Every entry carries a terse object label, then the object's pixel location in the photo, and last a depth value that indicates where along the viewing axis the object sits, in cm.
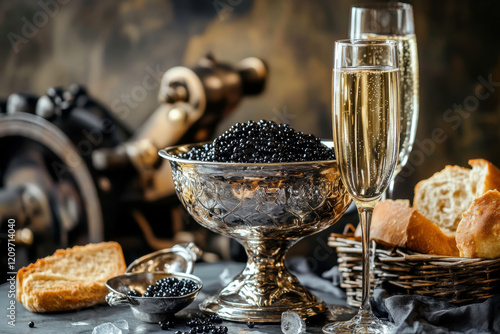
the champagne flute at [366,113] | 95
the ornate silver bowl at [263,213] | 101
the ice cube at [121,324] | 101
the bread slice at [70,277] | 106
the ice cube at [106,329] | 99
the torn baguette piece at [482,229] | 102
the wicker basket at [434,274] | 102
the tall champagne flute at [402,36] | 111
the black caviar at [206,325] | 99
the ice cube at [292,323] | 99
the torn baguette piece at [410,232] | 105
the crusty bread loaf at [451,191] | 111
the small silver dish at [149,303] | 102
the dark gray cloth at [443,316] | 97
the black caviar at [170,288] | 104
